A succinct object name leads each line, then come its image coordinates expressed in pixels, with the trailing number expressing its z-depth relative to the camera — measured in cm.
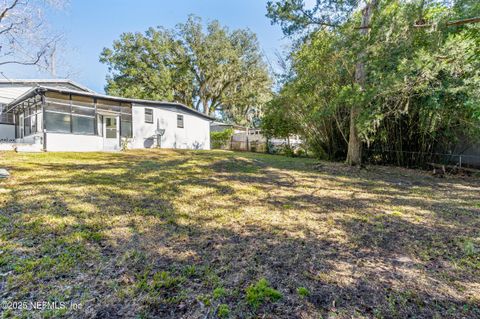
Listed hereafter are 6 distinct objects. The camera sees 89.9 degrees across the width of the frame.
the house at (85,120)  994
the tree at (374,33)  606
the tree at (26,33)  664
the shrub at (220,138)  1877
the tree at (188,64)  1912
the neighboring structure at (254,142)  1551
